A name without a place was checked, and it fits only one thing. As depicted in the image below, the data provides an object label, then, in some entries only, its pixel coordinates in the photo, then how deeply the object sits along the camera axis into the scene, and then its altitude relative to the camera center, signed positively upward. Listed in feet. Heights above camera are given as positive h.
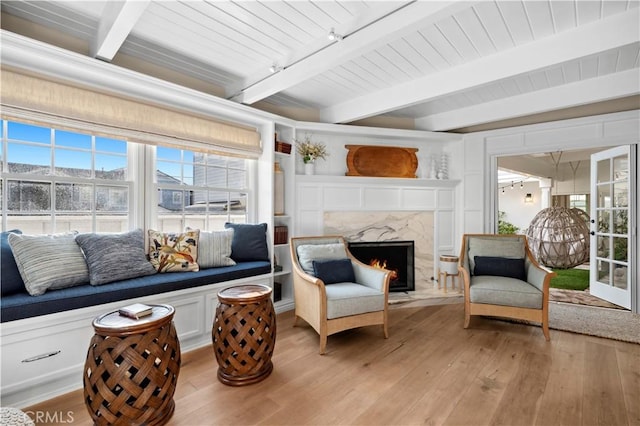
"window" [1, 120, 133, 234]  7.61 +0.79
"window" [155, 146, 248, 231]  10.29 +0.76
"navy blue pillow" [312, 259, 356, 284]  10.04 -1.96
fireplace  13.75 -2.09
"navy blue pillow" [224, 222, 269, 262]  11.08 -1.15
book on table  5.79 -1.90
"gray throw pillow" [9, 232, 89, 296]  6.62 -1.15
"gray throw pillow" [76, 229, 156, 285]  7.59 -1.19
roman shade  7.02 +2.58
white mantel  13.00 +0.53
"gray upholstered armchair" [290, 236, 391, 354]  8.72 -2.36
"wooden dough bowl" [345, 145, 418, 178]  14.42 +2.34
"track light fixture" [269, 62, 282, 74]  8.96 +4.12
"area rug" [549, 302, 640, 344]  9.82 -3.83
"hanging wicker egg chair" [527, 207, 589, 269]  22.58 -2.00
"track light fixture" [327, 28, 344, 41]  7.18 +4.07
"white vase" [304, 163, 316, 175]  12.98 +1.79
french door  12.31 -0.60
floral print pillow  9.08 -1.21
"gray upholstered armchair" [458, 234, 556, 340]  9.63 -2.33
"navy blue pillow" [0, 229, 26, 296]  6.53 -1.33
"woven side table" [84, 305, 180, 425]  5.25 -2.81
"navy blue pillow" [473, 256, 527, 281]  11.09 -2.01
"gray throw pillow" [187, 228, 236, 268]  9.97 -1.25
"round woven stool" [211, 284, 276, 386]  7.04 -2.92
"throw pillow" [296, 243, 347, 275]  10.35 -1.44
